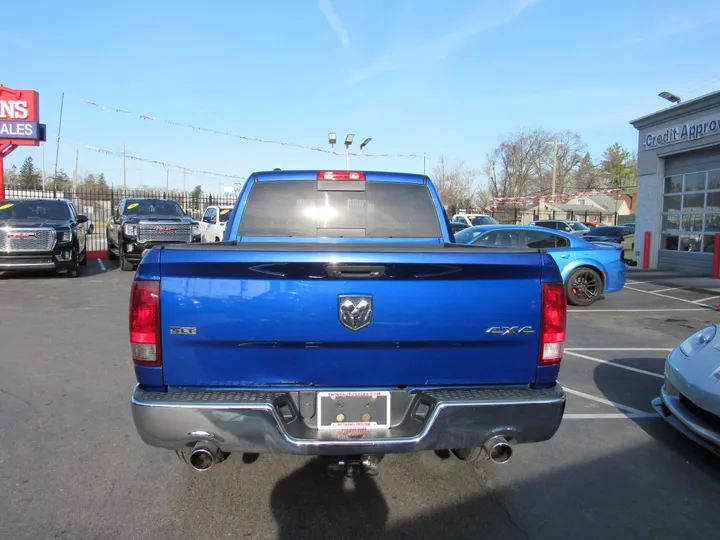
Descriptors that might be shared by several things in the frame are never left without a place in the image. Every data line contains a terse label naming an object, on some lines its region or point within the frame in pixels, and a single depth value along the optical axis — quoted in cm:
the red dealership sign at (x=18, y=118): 1894
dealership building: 1481
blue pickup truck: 240
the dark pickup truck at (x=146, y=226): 1332
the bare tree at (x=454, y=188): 5828
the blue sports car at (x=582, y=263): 973
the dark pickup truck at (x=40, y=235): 1136
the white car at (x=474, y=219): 2961
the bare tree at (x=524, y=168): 6438
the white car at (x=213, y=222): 1939
